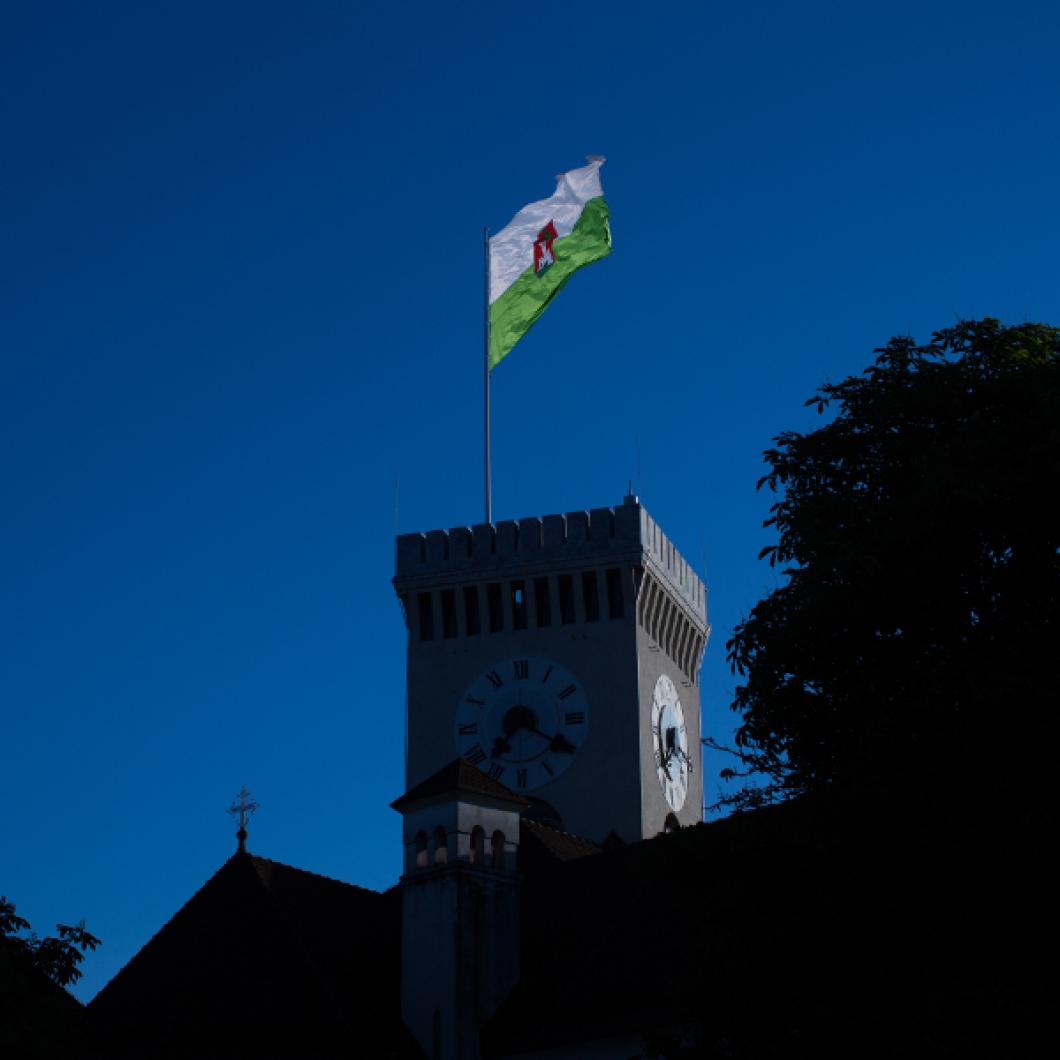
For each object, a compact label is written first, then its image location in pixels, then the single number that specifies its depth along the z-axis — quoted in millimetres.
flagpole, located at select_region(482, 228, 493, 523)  61981
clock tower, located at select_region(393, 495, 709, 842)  56906
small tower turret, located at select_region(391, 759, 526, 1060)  41500
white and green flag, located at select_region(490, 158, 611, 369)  62250
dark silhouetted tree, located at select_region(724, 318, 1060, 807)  26969
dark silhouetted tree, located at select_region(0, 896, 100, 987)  32906
